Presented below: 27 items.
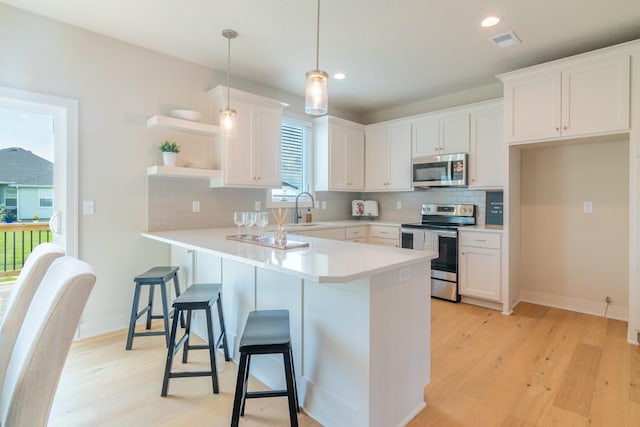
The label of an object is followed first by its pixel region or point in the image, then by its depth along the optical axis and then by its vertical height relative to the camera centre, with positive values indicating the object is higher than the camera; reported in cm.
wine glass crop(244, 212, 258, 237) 262 -7
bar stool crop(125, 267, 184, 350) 264 -69
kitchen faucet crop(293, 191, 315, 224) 452 -7
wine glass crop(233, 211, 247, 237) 263 -7
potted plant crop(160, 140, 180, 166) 312 +55
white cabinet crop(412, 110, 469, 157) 404 +100
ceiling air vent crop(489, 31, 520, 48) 286 +154
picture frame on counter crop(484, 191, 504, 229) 374 +2
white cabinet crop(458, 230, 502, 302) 357 -61
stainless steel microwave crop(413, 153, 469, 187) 400 +52
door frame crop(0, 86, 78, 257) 273 +33
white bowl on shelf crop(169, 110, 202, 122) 320 +94
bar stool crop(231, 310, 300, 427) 154 -66
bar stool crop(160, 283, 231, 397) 200 -70
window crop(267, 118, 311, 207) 446 +69
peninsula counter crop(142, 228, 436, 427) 154 -61
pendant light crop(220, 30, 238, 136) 286 +86
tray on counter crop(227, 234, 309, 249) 218 -23
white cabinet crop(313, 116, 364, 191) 459 +82
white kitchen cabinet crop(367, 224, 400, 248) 445 -34
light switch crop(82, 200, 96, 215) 283 +2
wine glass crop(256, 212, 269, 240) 260 -8
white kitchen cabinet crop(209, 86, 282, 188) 343 +73
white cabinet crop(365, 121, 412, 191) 462 +79
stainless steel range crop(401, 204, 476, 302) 390 -37
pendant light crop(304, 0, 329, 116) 192 +71
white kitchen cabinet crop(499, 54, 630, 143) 280 +104
